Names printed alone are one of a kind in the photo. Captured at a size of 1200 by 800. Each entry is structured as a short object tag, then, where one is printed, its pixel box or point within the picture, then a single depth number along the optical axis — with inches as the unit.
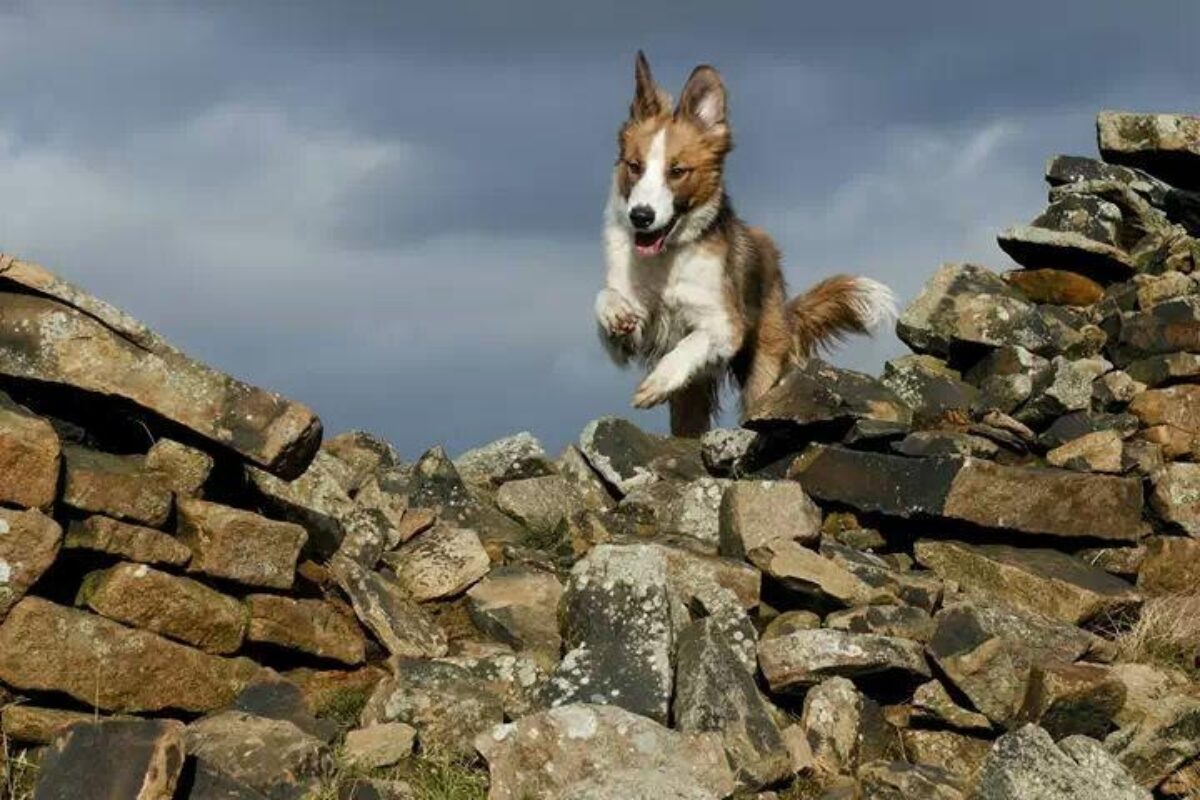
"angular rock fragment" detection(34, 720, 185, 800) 247.8
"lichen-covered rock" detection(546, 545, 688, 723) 305.0
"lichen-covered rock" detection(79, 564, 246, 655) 307.4
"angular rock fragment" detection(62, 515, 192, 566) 308.8
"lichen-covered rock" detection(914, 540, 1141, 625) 386.0
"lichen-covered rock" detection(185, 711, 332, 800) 267.0
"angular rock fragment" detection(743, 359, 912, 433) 432.8
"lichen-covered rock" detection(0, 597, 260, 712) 295.1
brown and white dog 471.8
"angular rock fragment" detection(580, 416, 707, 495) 455.8
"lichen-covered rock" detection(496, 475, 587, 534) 412.8
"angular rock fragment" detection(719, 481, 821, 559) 373.7
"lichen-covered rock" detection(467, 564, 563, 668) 341.1
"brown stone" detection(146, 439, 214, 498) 325.7
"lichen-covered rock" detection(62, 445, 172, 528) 311.4
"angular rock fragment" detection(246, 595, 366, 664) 322.0
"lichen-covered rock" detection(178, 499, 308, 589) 320.5
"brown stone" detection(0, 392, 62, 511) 299.0
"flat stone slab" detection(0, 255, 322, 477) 320.5
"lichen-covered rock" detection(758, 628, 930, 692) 314.8
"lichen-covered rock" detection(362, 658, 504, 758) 297.0
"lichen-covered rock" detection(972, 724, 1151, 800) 282.4
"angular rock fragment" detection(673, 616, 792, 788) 289.1
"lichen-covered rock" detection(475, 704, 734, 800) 274.2
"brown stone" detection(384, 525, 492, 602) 355.3
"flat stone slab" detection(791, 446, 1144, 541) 407.8
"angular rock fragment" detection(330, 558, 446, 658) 329.7
